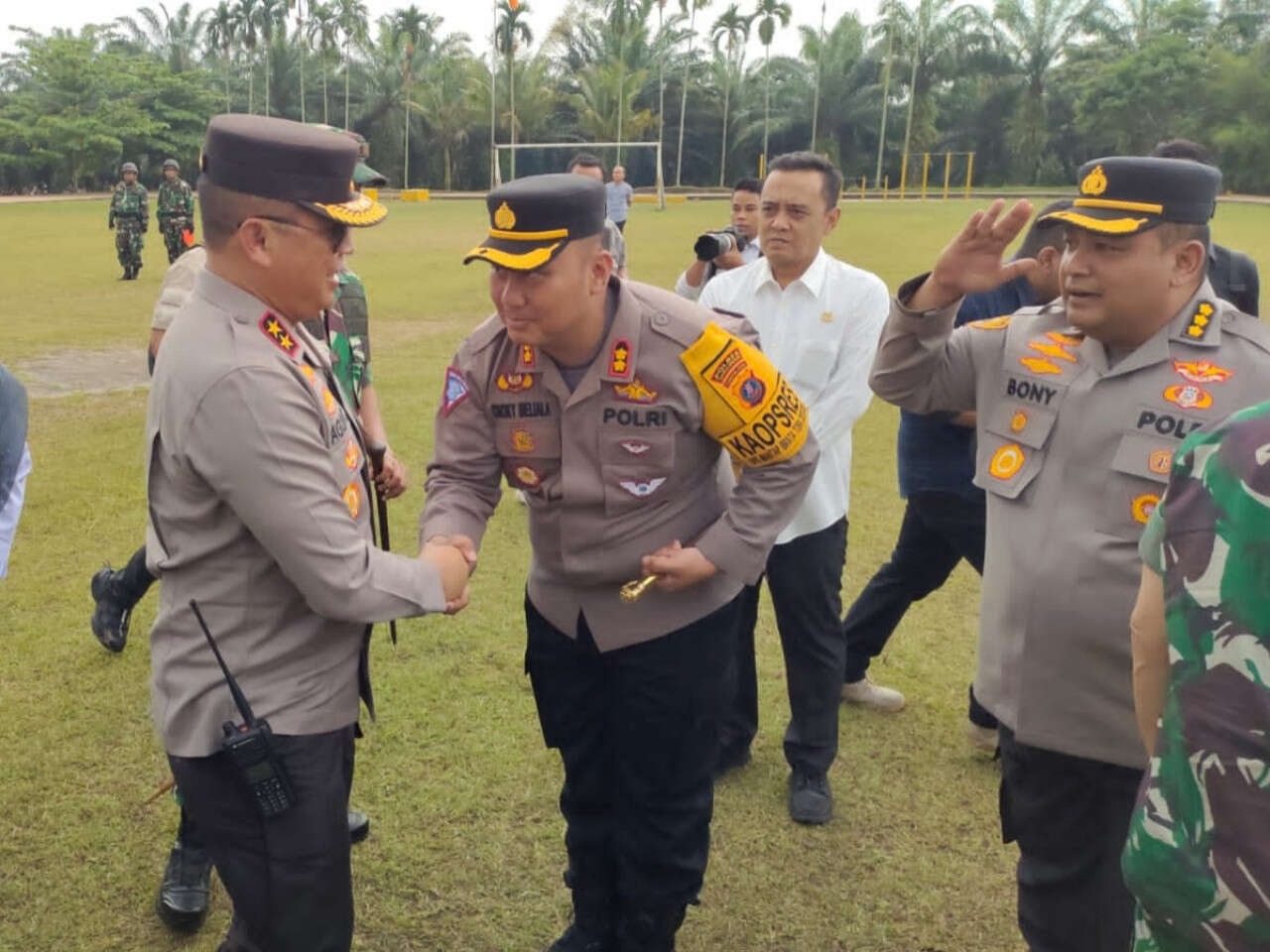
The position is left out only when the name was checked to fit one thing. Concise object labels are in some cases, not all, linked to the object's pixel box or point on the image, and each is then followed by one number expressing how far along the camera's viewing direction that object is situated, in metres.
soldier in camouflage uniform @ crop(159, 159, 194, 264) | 16.17
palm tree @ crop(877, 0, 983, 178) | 56.28
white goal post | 37.16
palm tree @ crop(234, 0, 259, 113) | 63.28
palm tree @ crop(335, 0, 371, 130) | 62.44
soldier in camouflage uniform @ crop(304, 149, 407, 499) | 3.26
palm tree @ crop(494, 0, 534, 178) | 52.44
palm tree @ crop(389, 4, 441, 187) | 58.50
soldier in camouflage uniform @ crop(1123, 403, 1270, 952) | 1.26
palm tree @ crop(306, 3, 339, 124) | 62.06
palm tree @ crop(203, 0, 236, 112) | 64.38
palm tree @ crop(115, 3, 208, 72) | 64.31
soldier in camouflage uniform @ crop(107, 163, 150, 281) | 16.72
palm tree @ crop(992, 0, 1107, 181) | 55.91
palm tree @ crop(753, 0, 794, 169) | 58.06
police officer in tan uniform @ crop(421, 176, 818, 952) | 2.46
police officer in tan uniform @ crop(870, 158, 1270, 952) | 2.30
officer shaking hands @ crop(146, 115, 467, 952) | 1.99
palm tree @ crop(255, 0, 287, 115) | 62.75
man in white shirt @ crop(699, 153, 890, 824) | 3.65
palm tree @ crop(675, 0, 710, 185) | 54.77
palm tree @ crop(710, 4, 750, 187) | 58.91
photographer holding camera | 4.29
